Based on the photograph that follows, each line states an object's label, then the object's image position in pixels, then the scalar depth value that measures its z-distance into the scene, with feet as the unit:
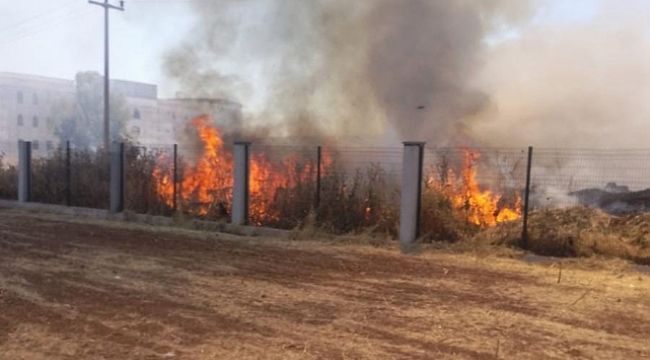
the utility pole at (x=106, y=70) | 104.04
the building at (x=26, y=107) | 225.76
